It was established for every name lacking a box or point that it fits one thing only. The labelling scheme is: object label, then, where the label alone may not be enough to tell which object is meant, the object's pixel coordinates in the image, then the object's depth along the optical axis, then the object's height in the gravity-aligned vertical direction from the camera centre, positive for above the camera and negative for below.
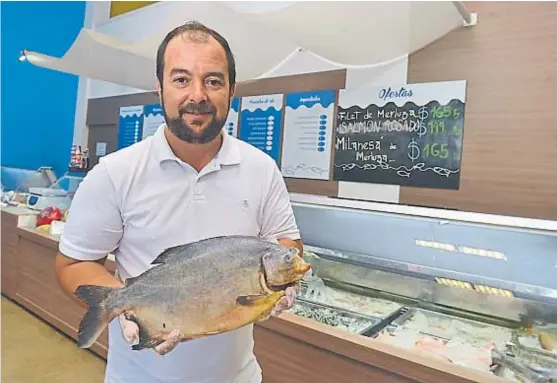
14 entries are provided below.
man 0.92 -0.04
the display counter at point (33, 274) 3.46 -0.81
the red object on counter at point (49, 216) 3.97 -0.30
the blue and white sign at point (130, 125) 4.72 +0.65
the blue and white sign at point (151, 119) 4.48 +0.69
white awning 2.23 +0.94
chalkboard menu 2.55 +0.44
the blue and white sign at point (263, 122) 3.50 +0.59
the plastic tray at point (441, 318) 1.80 -0.47
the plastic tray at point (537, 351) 1.62 -0.47
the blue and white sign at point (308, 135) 3.18 +0.47
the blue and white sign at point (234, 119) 3.82 +0.63
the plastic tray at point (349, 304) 2.05 -0.47
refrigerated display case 1.72 -0.36
